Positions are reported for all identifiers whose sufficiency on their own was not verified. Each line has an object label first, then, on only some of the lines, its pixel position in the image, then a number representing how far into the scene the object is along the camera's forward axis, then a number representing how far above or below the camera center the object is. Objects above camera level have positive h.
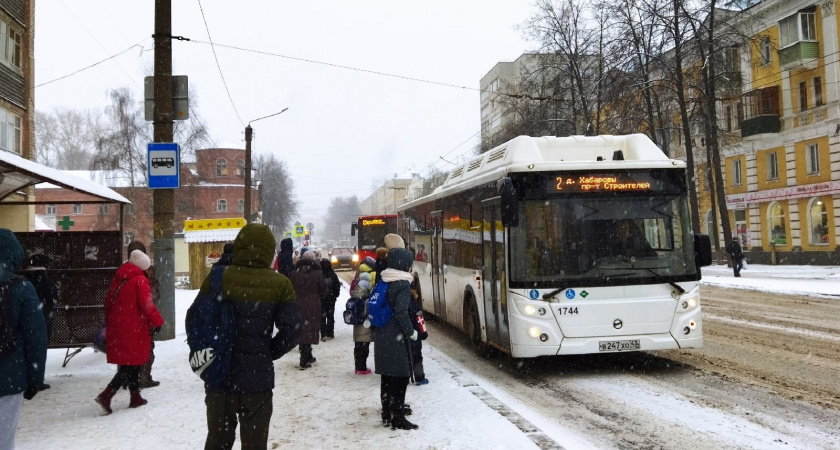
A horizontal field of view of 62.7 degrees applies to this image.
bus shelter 9.14 -0.08
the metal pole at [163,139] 11.01 +1.93
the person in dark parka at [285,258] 11.47 -0.06
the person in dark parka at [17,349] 4.03 -0.51
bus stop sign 10.53 +1.42
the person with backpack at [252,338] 3.98 -0.49
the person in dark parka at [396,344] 6.14 -0.85
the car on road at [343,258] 44.72 -0.35
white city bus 8.36 -0.18
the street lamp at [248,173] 26.88 +3.23
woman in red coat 6.85 -0.63
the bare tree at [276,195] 73.50 +6.64
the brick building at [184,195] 56.16 +6.07
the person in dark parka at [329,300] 12.67 -0.87
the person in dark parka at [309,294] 9.70 -0.60
